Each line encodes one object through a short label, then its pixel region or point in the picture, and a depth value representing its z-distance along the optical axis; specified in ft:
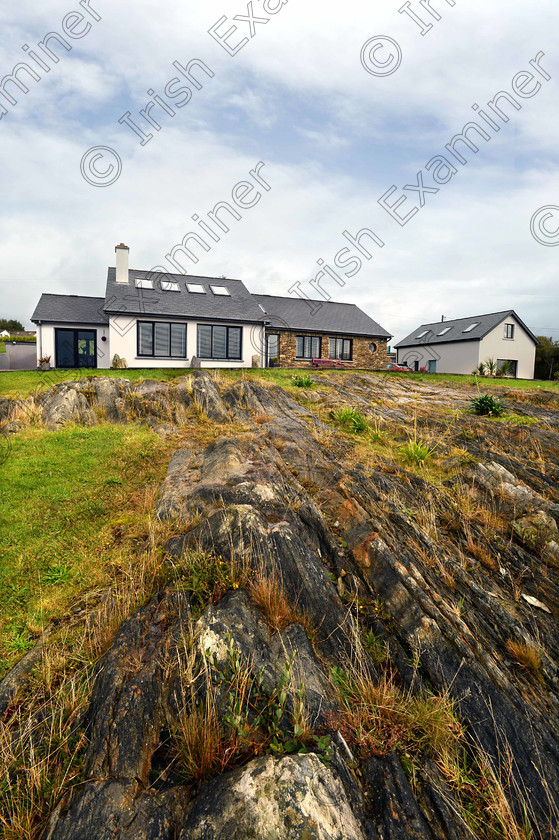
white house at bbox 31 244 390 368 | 83.51
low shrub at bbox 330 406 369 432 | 38.27
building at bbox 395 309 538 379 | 126.41
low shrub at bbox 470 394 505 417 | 43.55
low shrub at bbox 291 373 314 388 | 55.01
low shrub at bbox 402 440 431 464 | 30.21
